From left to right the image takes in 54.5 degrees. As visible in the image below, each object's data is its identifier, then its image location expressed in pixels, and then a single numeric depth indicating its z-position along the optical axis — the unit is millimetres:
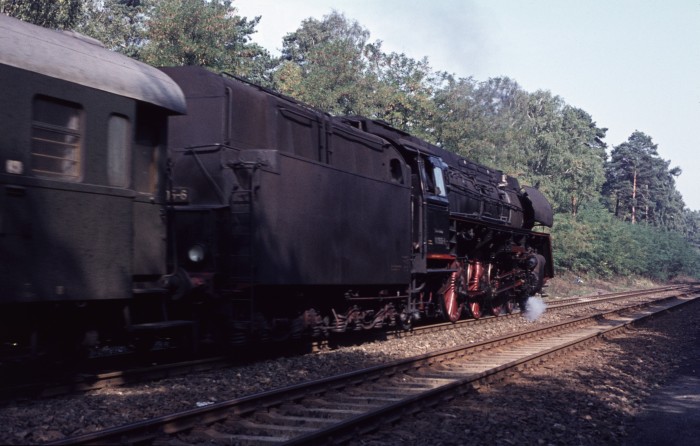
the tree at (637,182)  78125
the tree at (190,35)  22984
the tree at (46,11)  18375
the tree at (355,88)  30484
